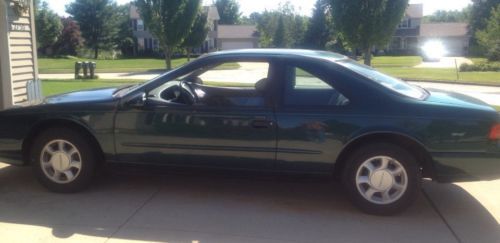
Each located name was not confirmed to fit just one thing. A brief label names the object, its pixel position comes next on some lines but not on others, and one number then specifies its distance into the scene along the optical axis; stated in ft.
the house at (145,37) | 213.05
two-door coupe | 14.12
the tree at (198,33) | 127.65
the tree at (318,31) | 171.32
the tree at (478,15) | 212.23
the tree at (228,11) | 321.11
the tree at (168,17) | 80.33
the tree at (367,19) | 54.65
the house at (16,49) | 27.68
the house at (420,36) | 227.40
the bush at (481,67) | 98.68
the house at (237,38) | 223.92
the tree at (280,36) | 172.96
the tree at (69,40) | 186.80
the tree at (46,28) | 177.62
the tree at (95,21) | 201.36
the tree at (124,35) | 210.59
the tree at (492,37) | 96.94
